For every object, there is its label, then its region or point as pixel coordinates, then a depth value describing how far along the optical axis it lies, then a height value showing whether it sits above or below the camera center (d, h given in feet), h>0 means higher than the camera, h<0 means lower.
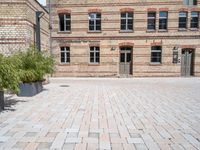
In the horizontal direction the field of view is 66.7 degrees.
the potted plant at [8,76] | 15.27 -0.94
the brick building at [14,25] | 27.05 +7.55
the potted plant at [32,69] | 23.79 -0.32
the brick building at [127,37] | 48.28 +9.71
